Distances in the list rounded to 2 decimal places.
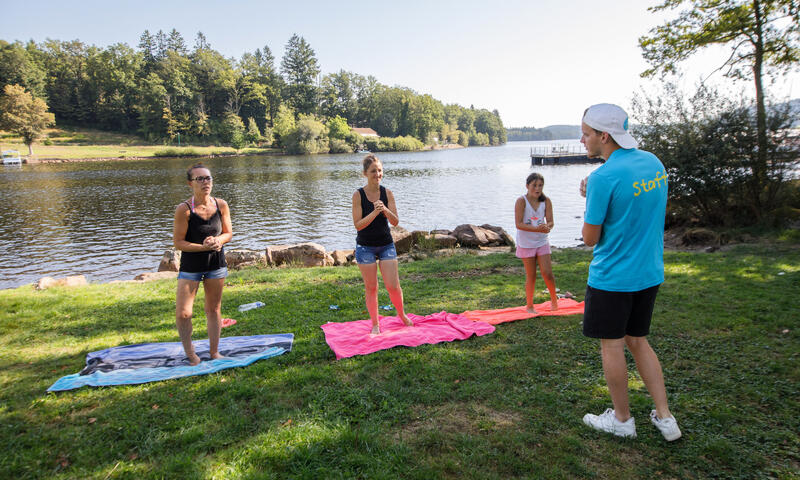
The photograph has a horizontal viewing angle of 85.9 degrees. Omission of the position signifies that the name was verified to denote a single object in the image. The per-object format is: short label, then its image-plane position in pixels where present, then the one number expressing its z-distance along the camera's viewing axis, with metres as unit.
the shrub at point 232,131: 104.06
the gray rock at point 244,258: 13.55
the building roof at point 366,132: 127.50
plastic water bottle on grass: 7.76
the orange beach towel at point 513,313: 6.59
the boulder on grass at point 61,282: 10.27
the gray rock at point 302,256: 13.49
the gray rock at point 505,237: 15.56
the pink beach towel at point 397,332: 5.65
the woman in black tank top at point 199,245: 4.85
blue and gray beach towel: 4.89
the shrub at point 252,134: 110.75
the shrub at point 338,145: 105.19
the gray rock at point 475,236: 15.15
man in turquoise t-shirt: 3.21
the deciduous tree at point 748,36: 13.43
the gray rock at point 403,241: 14.94
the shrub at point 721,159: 12.80
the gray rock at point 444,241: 15.03
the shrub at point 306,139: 98.59
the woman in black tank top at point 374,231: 5.72
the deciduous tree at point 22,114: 77.44
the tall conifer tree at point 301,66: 139.00
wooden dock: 68.40
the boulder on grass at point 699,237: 13.03
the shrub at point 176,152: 87.58
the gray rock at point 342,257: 13.70
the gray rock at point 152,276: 11.75
